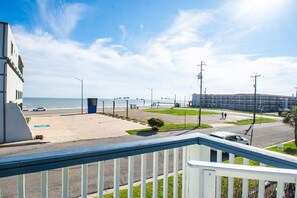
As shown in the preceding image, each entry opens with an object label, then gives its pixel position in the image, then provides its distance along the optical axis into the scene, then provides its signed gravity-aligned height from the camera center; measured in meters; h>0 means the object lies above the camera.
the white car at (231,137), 10.10 -2.48
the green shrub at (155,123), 15.31 -2.51
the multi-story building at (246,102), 48.13 -1.04
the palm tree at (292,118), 12.87 -1.56
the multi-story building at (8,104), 10.52 -0.60
